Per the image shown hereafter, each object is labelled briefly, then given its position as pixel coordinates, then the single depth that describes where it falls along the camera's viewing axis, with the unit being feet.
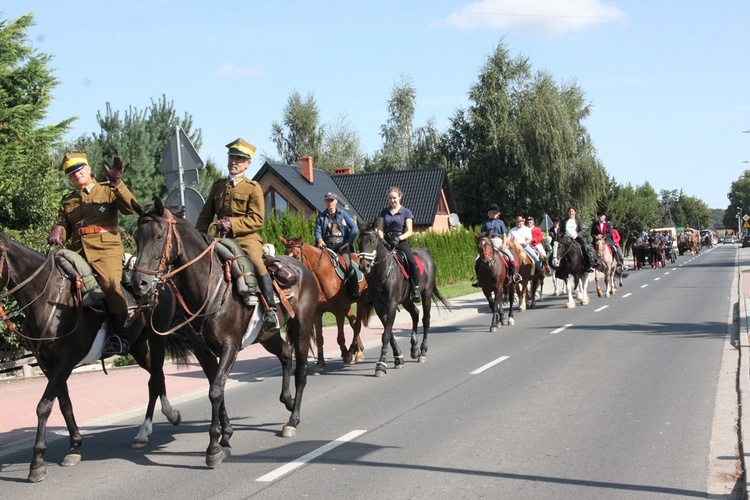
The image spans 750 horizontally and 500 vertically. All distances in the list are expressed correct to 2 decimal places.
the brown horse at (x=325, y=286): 39.52
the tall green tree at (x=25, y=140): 43.65
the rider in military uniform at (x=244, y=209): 25.57
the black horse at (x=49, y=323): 22.58
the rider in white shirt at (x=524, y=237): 72.64
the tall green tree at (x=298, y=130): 266.36
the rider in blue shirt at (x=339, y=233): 42.06
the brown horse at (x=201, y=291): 21.40
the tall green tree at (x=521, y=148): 196.13
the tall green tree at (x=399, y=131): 270.05
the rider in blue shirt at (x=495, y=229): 58.90
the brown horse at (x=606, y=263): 84.58
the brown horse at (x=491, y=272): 57.82
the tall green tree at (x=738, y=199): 547.08
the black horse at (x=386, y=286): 38.65
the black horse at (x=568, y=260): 75.05
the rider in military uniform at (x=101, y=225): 24.80
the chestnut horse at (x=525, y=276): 66.92
